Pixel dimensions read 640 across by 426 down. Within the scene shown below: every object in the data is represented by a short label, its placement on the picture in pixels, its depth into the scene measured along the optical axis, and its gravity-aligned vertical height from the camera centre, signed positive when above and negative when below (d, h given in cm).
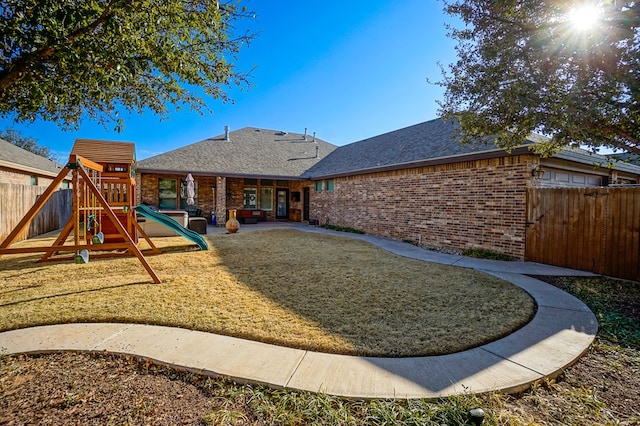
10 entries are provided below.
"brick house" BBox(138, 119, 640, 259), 786 +93
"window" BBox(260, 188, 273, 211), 1914 +19
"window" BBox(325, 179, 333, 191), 1554 +97
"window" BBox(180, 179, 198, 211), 1653 +22
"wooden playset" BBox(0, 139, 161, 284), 494 -7
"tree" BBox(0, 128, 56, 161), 3650 +768
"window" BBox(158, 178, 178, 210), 1620 +38
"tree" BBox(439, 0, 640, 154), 442 +235
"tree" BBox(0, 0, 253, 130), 304 +187
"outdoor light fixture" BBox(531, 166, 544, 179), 730 +84
